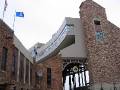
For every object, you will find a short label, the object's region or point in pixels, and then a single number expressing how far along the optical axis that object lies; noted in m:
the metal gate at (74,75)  20.68
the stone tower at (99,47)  17.53
